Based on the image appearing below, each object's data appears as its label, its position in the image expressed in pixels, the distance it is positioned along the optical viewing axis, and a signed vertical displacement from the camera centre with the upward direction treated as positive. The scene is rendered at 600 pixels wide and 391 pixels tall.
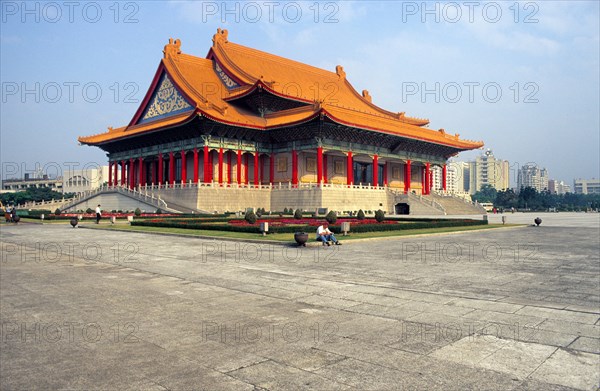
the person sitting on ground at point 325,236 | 17.05 -1.08
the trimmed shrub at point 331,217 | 24.75 -0.58
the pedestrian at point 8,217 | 34.03 -0.70
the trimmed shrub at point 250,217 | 25.41 -0.57
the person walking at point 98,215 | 31.08 -0.54
